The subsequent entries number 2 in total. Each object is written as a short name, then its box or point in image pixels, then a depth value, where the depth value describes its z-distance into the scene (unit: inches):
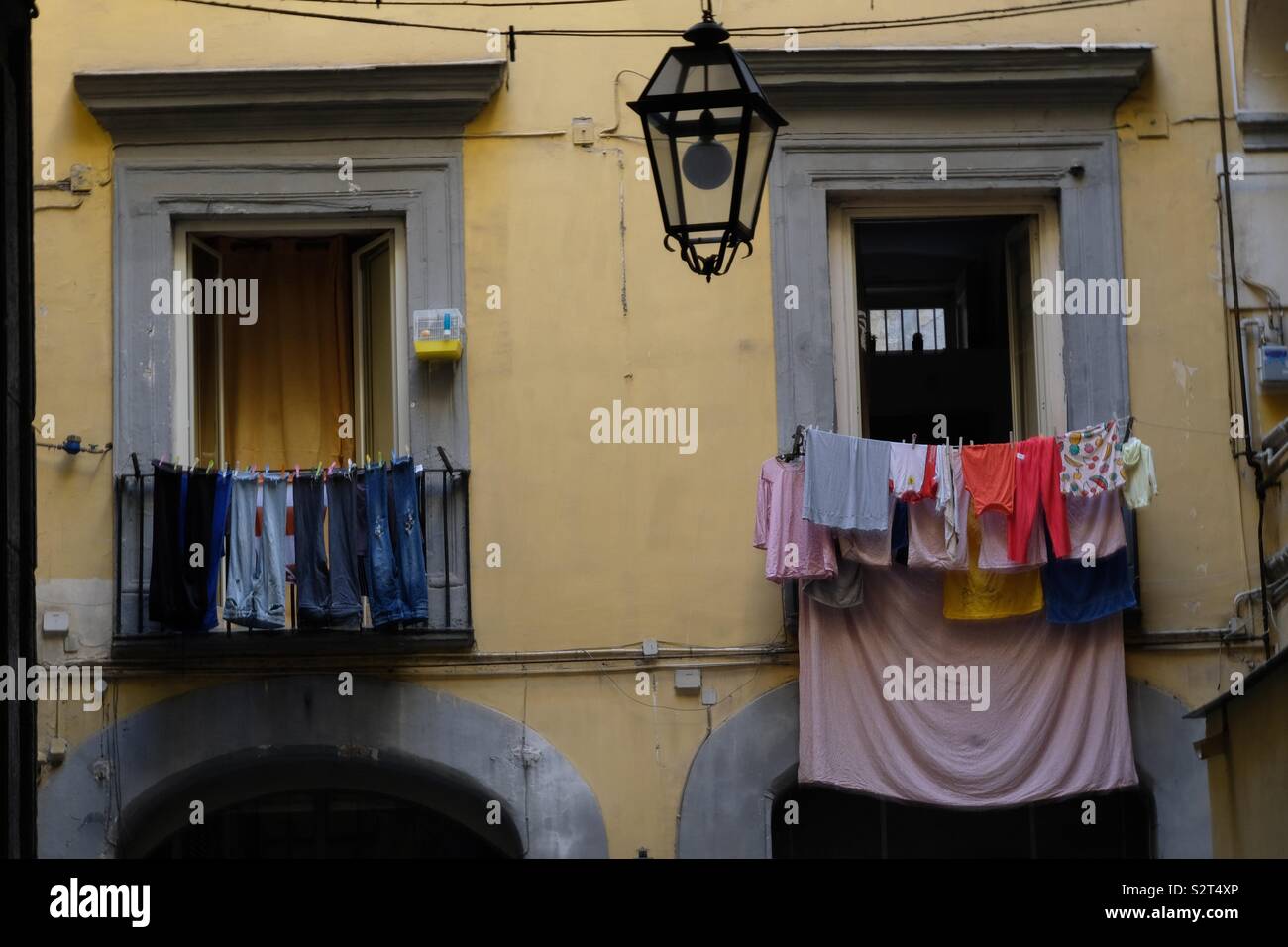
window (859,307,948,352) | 627.8
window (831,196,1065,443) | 550.9
